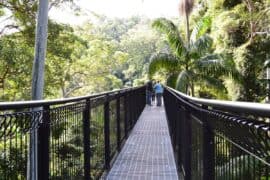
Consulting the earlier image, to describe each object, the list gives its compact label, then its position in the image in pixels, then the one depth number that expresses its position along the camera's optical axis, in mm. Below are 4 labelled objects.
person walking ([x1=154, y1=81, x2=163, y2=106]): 24647
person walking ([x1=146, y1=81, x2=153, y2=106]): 25994
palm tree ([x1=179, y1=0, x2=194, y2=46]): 23750
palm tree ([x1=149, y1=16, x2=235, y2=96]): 20428
